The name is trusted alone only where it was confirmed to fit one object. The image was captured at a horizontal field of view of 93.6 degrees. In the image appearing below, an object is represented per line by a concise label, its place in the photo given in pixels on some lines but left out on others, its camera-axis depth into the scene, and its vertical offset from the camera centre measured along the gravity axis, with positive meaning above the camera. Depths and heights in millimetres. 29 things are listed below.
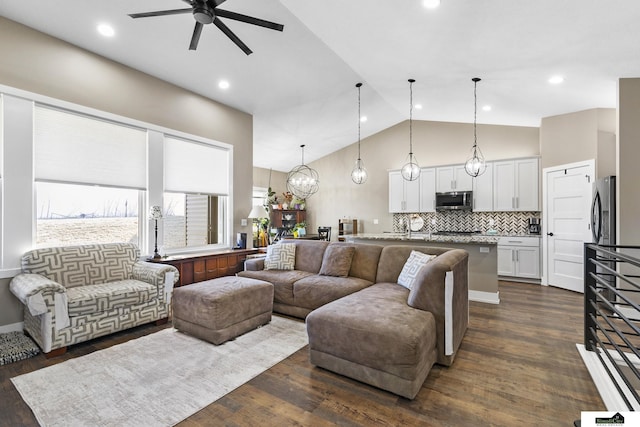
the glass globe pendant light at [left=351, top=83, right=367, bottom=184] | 5617 +782
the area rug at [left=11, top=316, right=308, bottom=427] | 1911 -1256
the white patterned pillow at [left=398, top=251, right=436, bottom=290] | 3174 -564
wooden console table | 4223 -752
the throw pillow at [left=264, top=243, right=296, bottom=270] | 4293 -614
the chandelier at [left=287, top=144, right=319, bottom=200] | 8566 +845
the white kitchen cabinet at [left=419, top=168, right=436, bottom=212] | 6855 +582
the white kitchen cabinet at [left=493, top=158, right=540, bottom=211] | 5734 +590
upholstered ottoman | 2875 -945
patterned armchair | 2627 -769
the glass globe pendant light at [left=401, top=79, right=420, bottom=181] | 4948 +812
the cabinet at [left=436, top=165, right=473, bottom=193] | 6449 +784
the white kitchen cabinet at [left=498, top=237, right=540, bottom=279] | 5594 -804
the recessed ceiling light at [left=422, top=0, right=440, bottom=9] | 2644 +1884
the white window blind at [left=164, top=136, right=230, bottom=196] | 4543 +773
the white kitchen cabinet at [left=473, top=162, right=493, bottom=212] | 6180 +494
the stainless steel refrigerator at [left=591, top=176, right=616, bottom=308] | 3914 -2
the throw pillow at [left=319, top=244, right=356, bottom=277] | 3877 -603
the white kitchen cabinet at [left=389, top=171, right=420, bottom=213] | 7125 +507
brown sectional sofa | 2031 -845
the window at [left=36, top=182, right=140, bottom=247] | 3367 -3
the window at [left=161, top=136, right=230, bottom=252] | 4578 +338
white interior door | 4805 -105
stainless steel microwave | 6316 +304
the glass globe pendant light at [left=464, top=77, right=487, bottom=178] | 4341 +841
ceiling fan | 2295 +1599
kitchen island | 4324 -710
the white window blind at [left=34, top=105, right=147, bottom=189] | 3289 +783
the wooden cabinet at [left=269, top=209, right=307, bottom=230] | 8562 -80
